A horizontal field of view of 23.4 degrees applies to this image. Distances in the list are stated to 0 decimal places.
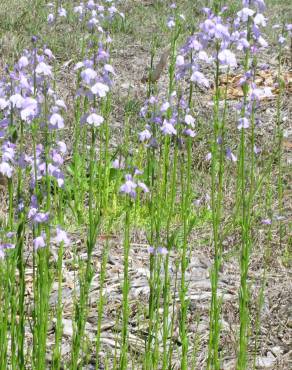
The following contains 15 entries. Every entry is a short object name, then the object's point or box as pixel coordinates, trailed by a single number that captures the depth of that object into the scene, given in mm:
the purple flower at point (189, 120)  2307
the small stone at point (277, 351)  2971
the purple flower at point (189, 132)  2296
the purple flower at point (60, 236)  1965
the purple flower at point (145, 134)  2703
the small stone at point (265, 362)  2881
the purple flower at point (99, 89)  2048
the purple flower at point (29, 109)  1867
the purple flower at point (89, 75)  2078
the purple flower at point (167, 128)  2332
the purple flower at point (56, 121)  1977
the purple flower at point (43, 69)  2010
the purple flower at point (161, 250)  2140
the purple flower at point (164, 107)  2367
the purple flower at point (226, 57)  2090
